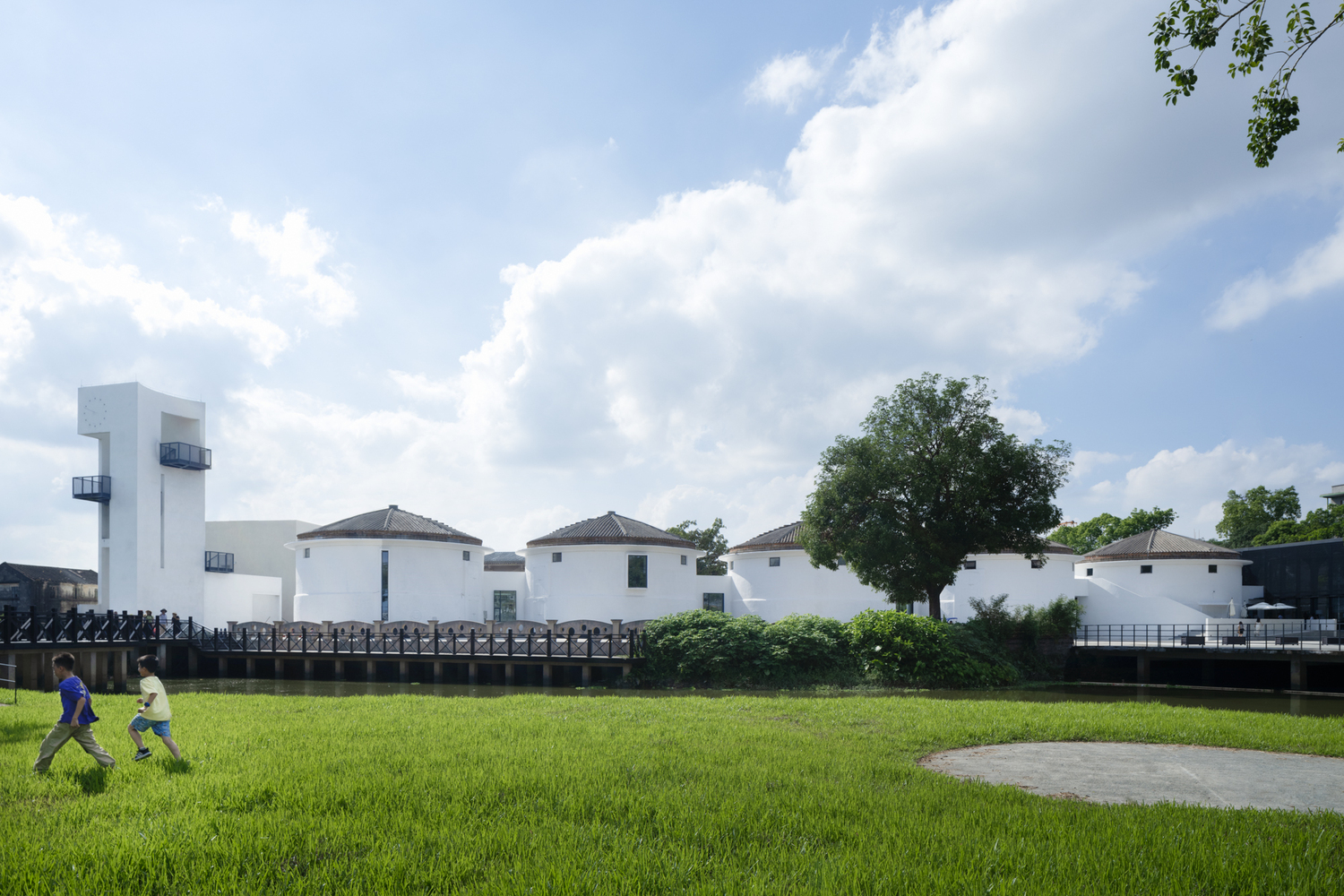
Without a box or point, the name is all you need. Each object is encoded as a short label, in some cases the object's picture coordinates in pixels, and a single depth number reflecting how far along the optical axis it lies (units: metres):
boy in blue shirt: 8.73
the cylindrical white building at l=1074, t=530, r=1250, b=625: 43.69
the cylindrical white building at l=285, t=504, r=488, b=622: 40.56
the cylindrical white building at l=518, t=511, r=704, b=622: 40.59
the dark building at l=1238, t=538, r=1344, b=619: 42.06
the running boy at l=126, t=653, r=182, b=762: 9.44
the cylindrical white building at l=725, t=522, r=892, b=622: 43.06
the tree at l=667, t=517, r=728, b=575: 59.12
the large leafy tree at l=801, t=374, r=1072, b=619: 33.62
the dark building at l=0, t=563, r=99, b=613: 48.50
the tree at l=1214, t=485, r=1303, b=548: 69.00
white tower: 37.84
